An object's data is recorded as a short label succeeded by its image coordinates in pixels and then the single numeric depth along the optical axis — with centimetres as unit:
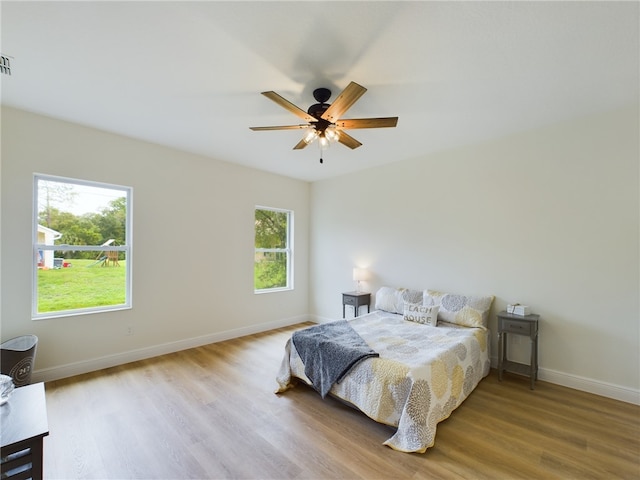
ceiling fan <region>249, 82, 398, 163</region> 213
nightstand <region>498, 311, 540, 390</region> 296
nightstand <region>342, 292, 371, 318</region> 455
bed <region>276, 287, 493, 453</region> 209
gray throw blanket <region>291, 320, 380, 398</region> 248
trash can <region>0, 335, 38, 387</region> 252
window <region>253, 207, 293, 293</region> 506
